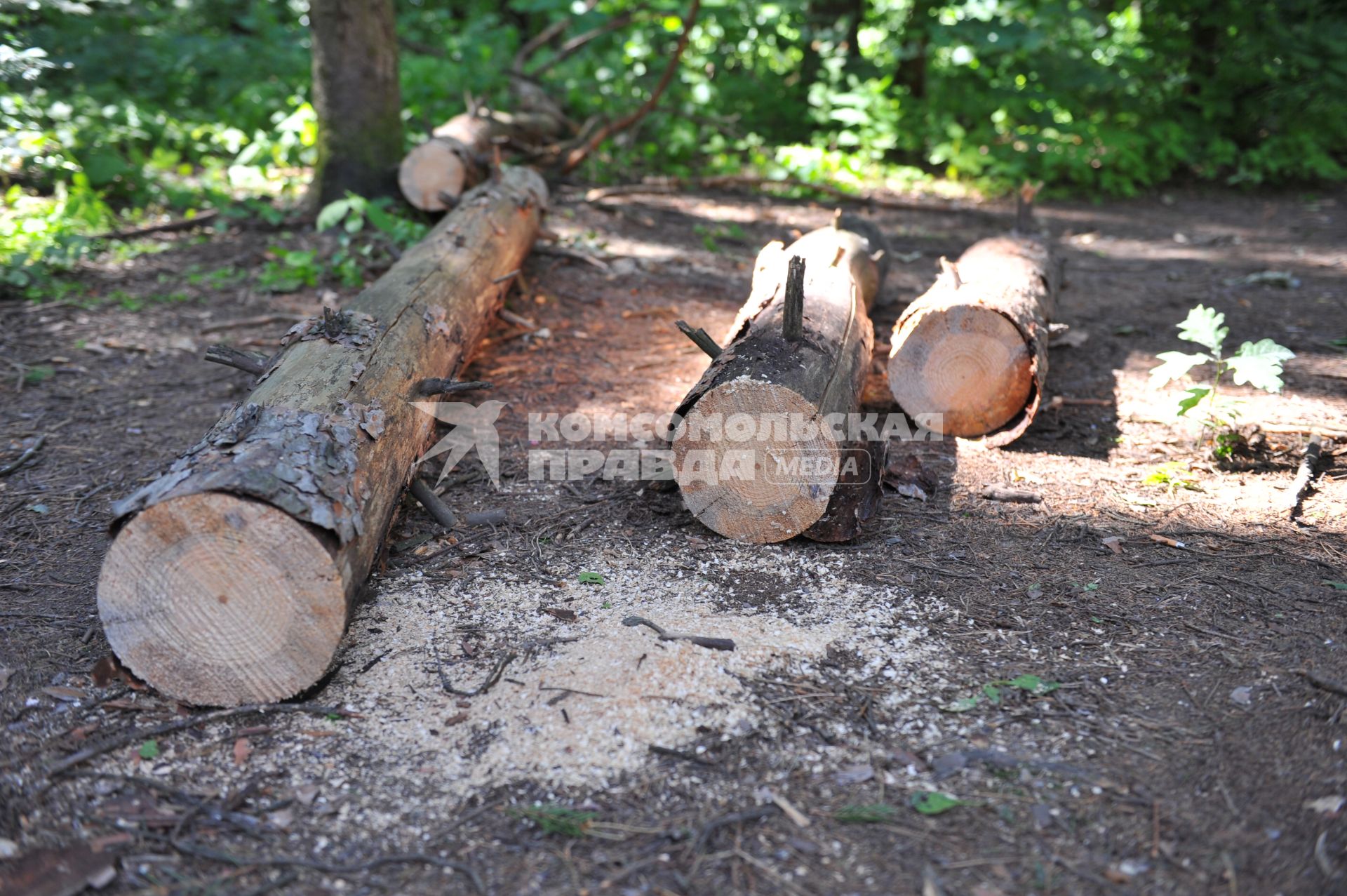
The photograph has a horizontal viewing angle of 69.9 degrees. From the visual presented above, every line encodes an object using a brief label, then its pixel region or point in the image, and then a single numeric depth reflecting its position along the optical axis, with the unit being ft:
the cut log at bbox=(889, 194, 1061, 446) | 13.69
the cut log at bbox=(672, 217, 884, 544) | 11.06
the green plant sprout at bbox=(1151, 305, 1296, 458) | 12.51
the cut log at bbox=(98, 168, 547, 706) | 8.32
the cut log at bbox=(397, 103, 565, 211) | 21.16
